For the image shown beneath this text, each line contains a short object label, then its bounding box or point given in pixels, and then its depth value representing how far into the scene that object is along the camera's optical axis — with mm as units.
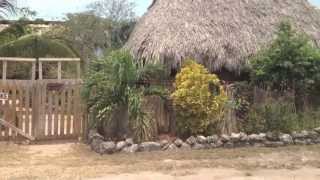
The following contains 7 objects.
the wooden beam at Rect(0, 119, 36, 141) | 13430
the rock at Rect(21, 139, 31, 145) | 13570
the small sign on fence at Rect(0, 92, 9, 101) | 13547
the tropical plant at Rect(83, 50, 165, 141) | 13102
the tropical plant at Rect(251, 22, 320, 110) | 14891
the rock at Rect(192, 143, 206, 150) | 13117
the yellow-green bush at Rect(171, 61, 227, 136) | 13461
